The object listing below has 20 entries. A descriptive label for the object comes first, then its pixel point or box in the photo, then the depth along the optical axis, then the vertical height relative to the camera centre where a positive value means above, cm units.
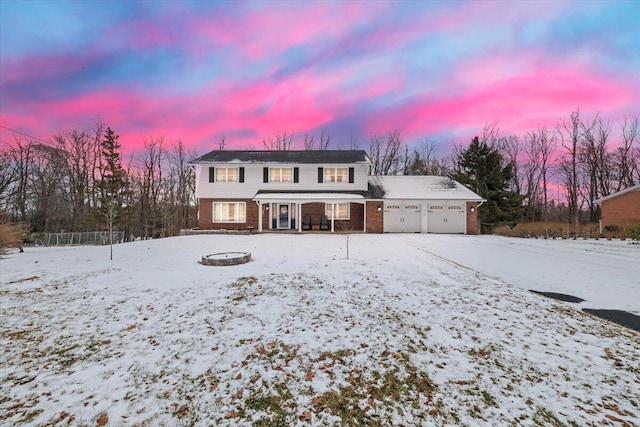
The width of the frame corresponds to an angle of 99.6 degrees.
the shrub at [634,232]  1339 -85
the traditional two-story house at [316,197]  1988 +136
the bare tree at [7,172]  2596 +476
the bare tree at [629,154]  2950 +681
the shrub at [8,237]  1048 -65
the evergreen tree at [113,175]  2738 +466
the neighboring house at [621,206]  1984 +74
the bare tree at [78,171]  2922 +547
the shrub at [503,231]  1994 -109
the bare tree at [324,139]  3769 +1105
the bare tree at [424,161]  3678 +787
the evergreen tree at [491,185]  2506 +309
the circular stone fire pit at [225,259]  857 -131
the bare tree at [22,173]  2762 +486
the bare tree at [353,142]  3806 +1074
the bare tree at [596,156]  3010 +687
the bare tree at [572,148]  2989 +763
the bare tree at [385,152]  3659 +895
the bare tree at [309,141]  3731 +1070
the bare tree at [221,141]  3681 +1058
